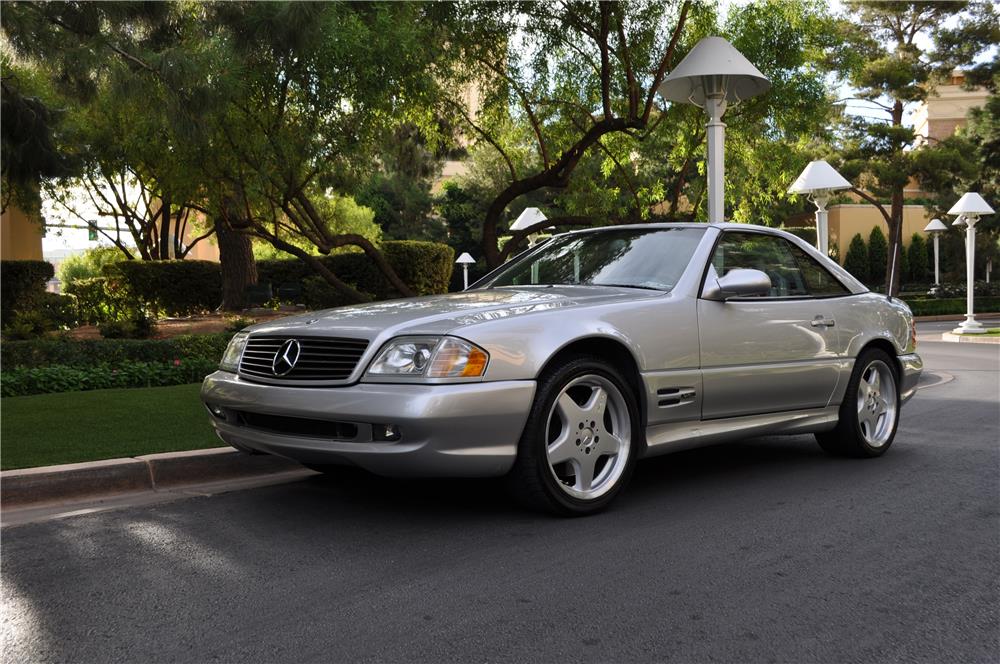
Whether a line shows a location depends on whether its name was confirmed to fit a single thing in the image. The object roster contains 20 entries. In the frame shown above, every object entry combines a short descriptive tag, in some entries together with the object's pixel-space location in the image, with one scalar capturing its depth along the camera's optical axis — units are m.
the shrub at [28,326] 14.16
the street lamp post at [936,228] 36.76
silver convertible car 4.29
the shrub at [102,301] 21.72
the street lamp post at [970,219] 20.83
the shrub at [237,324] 15.54
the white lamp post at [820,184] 12.88
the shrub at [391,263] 25.16
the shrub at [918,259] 45.91
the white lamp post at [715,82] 8.94
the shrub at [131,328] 15.32
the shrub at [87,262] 38.70
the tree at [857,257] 45.00
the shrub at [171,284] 22.88
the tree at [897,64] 33.44
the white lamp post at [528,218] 15.96
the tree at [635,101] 13.66
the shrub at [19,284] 20.09
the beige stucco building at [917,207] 47.74
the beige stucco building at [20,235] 32.34
